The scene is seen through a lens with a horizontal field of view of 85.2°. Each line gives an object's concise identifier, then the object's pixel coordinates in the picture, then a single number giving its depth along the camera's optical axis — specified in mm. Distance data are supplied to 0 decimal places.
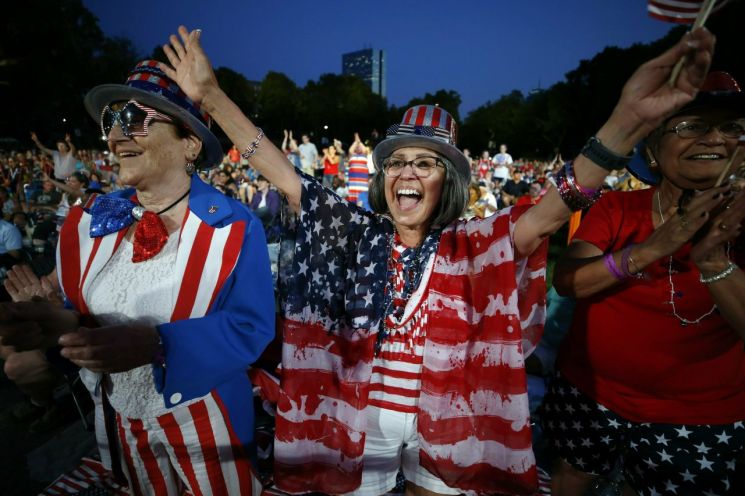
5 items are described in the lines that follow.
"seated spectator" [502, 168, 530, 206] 11210
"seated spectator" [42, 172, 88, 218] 7747
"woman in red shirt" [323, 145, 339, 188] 14742
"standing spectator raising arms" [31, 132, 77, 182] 10414
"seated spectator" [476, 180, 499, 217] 8164
